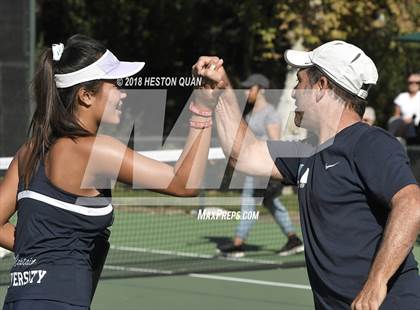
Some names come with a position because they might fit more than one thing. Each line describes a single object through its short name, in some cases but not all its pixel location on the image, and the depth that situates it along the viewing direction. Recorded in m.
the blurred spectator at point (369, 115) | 14.63
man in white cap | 4.38
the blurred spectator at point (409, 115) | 15.35
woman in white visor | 4.50
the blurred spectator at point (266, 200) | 12.24
